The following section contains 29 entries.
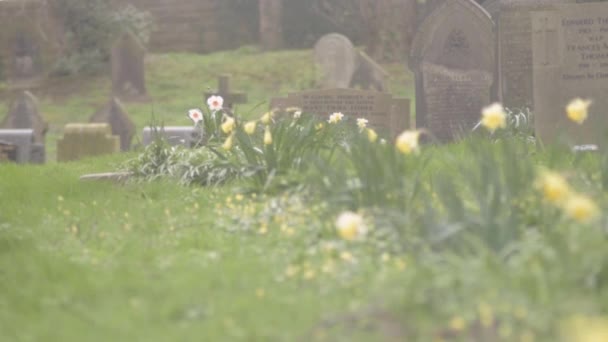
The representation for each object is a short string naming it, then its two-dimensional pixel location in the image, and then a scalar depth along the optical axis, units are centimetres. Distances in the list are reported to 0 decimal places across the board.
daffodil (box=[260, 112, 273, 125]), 1410
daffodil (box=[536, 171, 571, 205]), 791
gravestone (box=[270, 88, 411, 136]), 2420
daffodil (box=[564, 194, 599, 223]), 761
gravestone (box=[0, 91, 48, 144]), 3672
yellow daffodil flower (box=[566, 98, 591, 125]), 1010
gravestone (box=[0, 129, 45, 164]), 3149
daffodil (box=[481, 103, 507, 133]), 944
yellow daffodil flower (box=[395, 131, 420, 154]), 932
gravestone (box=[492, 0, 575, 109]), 2586
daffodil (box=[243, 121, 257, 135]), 1294
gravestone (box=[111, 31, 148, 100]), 4647
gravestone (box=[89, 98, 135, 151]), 3644
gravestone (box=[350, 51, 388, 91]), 3916
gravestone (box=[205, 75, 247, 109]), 3344
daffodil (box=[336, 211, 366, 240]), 822
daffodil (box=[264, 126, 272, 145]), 1323
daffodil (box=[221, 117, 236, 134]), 1393
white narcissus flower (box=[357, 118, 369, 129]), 1731
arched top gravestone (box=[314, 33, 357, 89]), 4469
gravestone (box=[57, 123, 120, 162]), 3247
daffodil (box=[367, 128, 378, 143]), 1185
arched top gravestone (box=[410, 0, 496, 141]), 2587
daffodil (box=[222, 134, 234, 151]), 1363
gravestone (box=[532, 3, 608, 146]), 1802
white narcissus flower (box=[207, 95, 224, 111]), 1859
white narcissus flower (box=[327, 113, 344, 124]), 1761
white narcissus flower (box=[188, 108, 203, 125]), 1884
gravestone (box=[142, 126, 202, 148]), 2750
